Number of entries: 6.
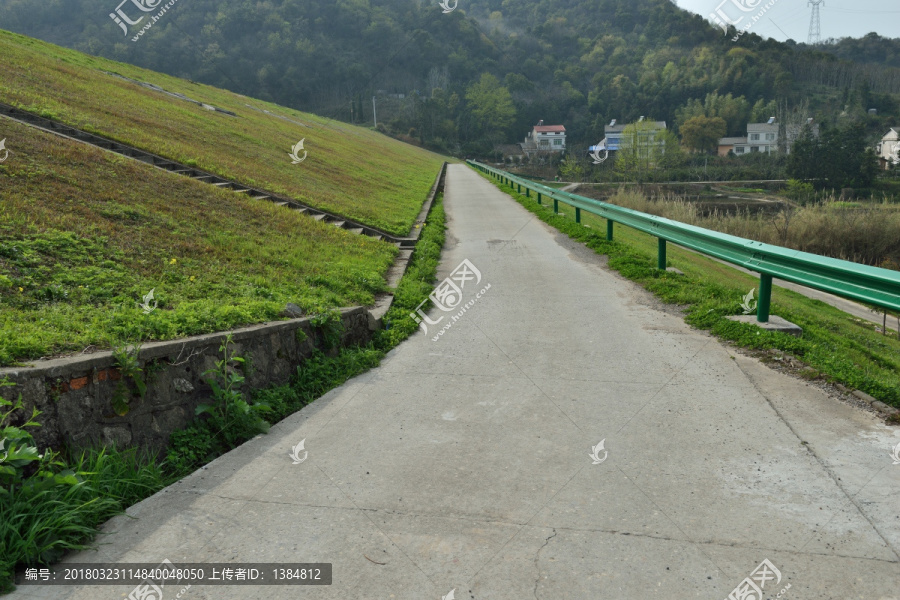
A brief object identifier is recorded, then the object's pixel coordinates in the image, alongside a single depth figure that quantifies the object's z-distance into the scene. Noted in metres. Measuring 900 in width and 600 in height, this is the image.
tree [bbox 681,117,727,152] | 110.38
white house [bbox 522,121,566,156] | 125.62
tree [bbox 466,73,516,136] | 132.88
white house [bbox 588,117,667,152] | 118.88
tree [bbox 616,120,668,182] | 69.19
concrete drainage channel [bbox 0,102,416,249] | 13.09
